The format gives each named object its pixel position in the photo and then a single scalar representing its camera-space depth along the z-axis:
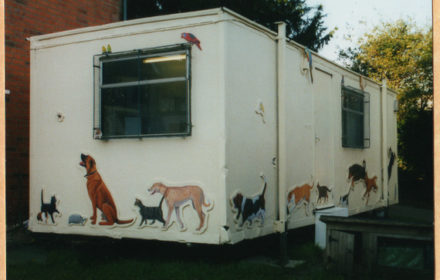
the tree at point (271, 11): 13.19
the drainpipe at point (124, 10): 10.12
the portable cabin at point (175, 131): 5.56
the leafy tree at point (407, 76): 14.63
